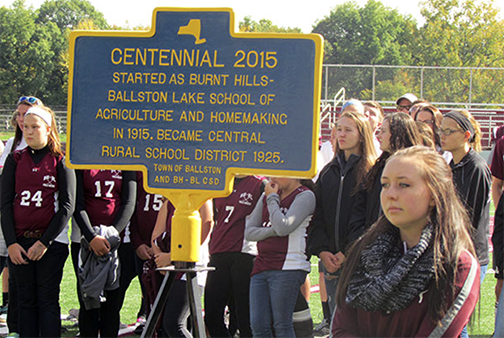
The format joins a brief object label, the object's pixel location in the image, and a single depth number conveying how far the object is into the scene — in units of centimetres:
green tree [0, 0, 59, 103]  6362
